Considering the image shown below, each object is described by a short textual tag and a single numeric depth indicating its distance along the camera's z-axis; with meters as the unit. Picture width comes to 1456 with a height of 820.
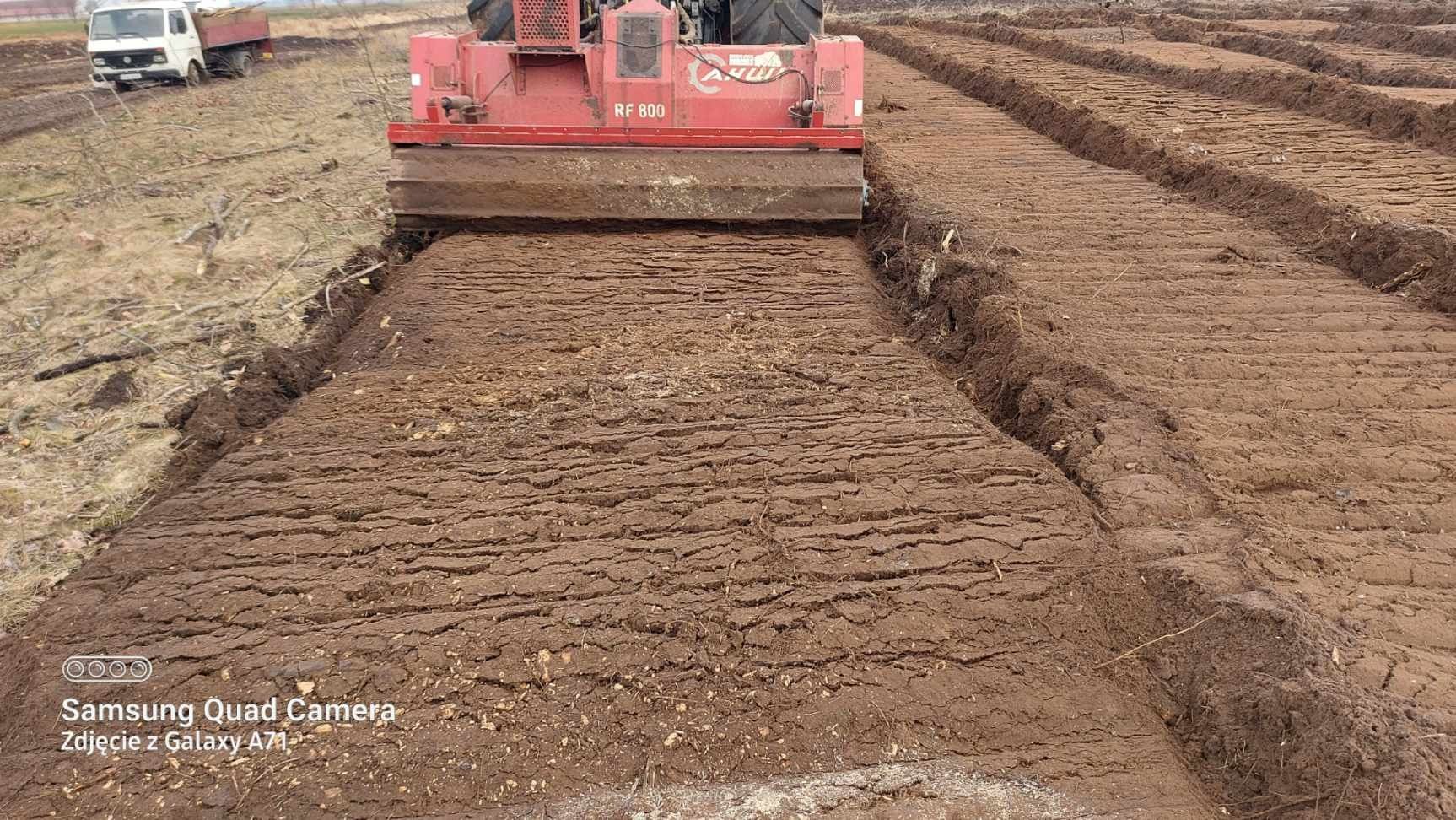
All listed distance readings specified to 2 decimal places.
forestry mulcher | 5.93
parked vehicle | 16.30
